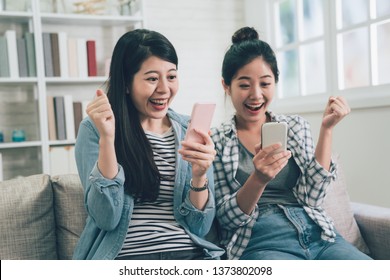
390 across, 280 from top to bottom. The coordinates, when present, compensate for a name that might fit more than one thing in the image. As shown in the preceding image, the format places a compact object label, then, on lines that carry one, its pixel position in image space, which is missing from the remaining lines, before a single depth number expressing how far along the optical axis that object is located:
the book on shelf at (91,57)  2.66
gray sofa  1.17
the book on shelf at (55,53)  2.56
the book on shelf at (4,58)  2.44
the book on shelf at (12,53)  2.44
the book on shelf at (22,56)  2.49
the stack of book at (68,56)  2.55
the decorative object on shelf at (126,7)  2.84
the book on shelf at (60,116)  2.57
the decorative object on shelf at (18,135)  2.58
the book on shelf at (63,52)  2.57
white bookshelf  2.51
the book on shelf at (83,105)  2.65
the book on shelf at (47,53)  2.53
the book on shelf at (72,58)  2.61
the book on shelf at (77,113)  2.62
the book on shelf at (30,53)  2.51
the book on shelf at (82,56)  2.63
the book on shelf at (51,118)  2.56
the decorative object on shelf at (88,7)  2.74
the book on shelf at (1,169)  2.48
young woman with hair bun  1.15
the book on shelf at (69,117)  2.58
